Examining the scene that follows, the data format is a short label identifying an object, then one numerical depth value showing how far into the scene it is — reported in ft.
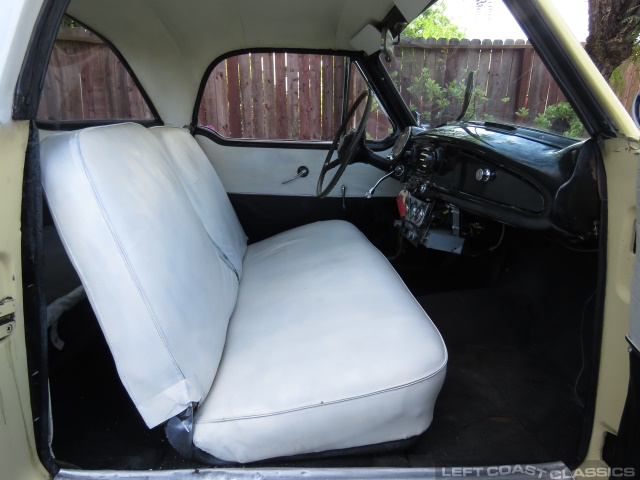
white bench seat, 3.26
